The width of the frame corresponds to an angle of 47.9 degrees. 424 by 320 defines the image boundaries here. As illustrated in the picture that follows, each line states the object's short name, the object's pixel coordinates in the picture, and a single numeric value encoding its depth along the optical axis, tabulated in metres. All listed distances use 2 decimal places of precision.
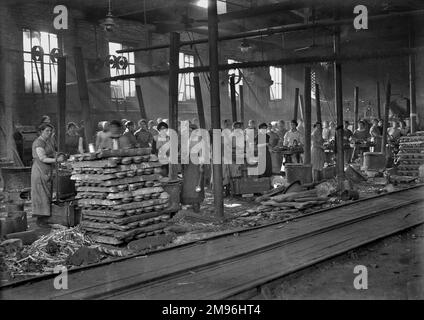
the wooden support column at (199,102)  12.85
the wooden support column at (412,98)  17.16
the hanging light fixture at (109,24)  12.38
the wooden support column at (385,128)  16.02
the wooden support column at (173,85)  9.62
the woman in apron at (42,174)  8.12
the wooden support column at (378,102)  21.53
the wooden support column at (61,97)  9.95
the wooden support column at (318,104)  17.05
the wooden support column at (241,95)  16.42
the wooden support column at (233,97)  13.99
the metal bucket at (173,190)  8.80
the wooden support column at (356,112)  19.22
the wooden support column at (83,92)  10.66
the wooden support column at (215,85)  8.75
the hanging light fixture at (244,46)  17.60
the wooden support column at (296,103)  17.84
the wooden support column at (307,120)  12.90
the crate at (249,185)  11.12
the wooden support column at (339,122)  11.45
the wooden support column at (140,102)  15.33
